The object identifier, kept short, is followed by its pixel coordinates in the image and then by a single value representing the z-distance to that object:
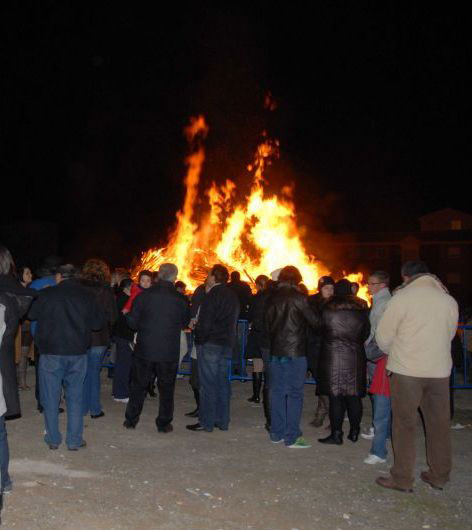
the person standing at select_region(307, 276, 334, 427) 8.27
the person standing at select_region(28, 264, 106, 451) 6.67
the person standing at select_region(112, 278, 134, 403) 9.41
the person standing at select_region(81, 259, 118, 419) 8.20
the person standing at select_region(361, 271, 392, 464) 6.55
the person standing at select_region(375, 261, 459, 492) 5.68
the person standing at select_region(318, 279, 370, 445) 7.16
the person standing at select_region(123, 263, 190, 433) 7.69
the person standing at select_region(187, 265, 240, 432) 7.91
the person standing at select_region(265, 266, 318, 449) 7.12
